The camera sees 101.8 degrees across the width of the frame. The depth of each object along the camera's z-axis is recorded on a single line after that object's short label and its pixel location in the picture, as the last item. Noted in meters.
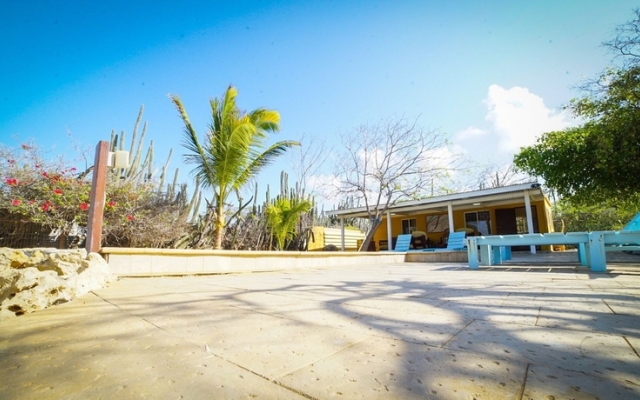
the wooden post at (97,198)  3.34
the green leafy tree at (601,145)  7.32
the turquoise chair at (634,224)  7.61
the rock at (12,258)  1.96
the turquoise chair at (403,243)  10.72
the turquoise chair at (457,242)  9.18
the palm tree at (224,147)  6.05
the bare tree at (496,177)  20.06
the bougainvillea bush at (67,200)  5.25
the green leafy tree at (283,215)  8.84
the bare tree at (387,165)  11.48
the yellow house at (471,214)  10.81
